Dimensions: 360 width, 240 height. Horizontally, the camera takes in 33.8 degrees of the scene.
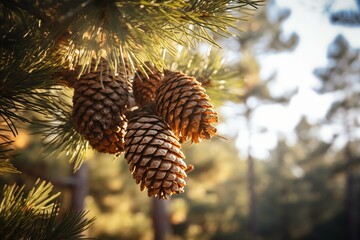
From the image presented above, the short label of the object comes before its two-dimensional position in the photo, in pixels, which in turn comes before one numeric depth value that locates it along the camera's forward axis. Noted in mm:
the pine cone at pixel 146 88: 465
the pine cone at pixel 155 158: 405
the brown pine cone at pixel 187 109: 415
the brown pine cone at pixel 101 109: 420
